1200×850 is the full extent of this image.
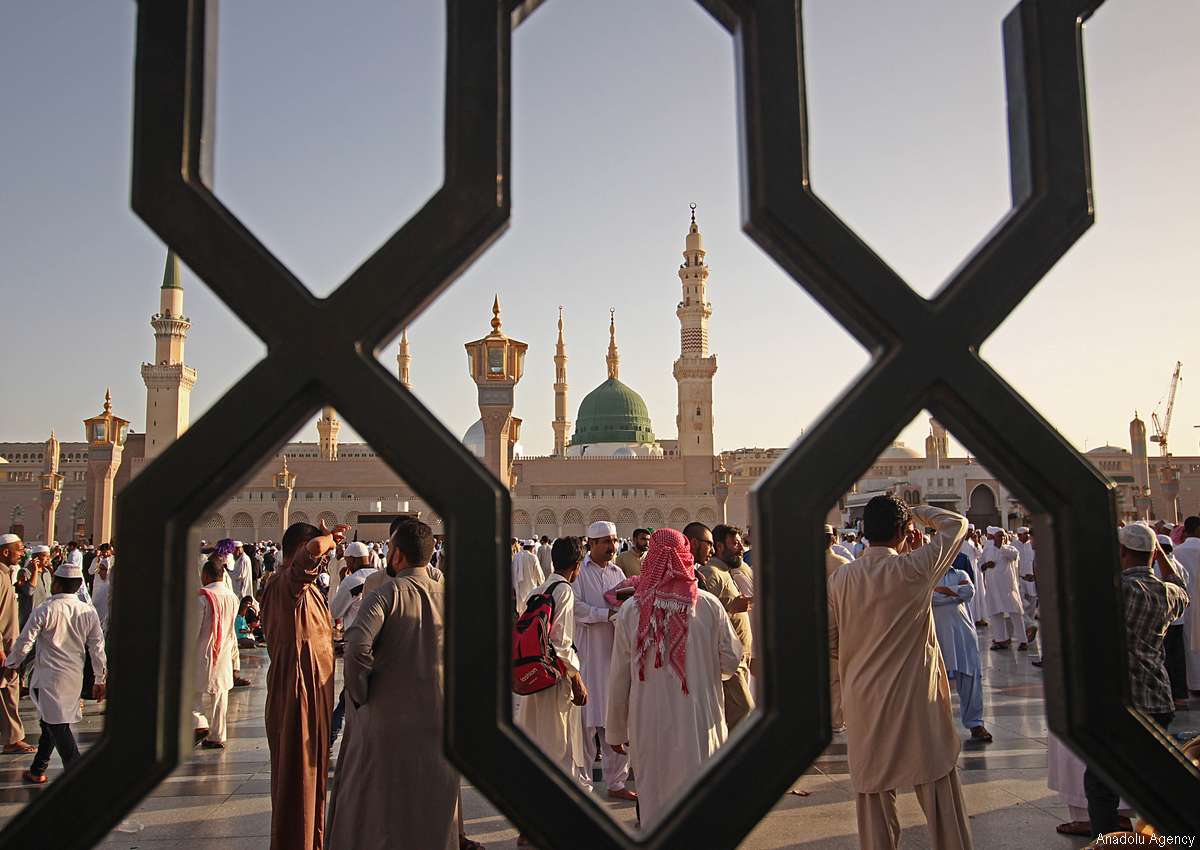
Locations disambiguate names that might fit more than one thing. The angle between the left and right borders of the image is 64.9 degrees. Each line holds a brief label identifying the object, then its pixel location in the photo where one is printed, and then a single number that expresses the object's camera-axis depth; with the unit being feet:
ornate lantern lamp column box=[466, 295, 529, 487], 84.84
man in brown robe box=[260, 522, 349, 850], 10.31
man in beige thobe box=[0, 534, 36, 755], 17.11
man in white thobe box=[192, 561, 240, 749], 17.02
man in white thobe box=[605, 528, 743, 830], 9.90
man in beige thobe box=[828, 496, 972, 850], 8.75
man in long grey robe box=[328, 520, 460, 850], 8.54
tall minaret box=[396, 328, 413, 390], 144.25
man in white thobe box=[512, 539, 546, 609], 27.58
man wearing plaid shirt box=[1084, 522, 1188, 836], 10.43
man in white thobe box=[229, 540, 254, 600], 33.14
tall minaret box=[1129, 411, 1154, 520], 119.65
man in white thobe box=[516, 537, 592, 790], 12.75
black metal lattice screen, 1.78
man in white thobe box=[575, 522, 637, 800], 15.81
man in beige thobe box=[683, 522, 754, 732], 12.07
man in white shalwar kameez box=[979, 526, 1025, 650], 30.27
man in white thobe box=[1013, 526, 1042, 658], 31.48
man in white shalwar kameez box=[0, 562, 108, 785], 14.52
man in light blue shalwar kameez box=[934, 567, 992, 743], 17.34
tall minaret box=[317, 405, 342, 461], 152.05
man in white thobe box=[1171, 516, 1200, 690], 19.90
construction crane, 178.36
